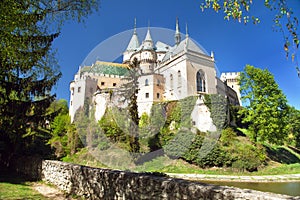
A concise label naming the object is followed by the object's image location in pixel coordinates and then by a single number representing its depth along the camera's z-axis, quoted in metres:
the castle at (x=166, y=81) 29.56
